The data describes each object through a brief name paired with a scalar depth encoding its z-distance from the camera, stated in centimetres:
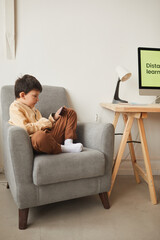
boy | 140
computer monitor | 192
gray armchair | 119
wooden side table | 152
